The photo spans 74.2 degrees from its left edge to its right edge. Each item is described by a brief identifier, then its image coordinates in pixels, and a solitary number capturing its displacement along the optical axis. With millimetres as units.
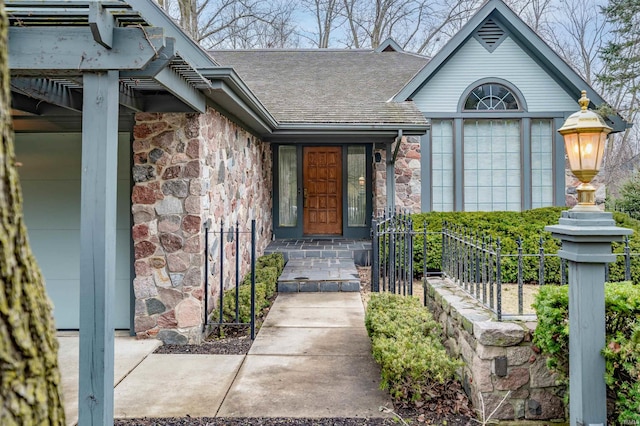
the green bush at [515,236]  6695
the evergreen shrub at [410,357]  2984
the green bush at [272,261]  6948
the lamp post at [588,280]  2447
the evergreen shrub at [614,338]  2326
